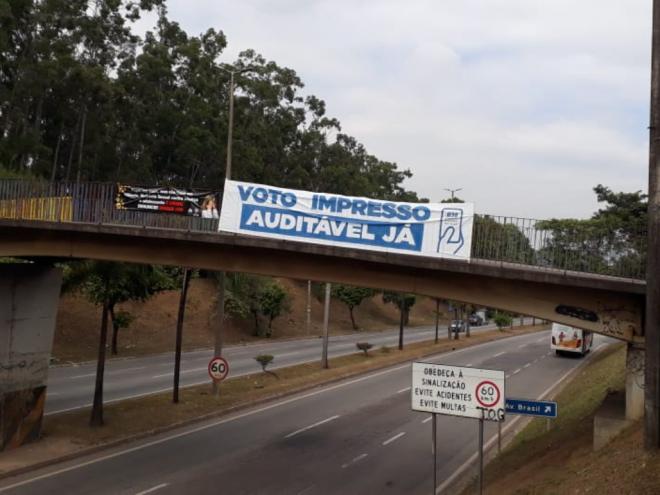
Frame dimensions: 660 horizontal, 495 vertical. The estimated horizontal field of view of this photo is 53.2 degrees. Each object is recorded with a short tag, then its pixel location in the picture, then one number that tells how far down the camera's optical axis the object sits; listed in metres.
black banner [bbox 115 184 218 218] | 16.72
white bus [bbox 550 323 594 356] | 44.66
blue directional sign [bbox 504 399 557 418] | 14.56
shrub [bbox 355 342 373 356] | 40.31
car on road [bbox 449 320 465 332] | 65.06
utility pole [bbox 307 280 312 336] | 57.76
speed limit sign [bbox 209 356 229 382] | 22.70
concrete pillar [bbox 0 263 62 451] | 17.62
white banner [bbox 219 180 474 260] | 14.80
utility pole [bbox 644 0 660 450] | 10.78
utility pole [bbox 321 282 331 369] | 34.82
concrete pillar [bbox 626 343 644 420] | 13.45
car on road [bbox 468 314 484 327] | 90.93
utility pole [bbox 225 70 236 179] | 24.28
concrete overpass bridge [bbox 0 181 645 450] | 13.67
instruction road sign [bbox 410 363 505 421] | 11.16
